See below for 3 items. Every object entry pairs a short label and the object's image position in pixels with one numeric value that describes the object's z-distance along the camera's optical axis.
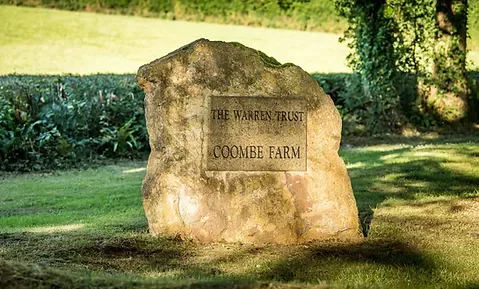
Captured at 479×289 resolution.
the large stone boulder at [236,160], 8.12
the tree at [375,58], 20.23
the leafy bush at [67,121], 15.84
